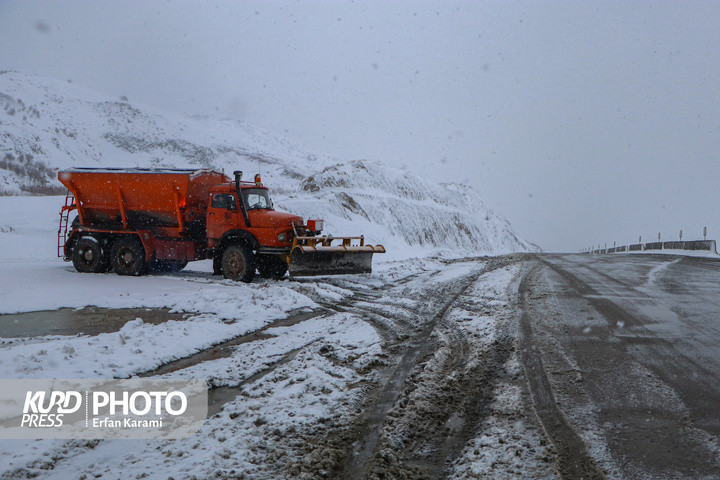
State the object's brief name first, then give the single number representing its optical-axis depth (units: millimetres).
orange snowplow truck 13086
